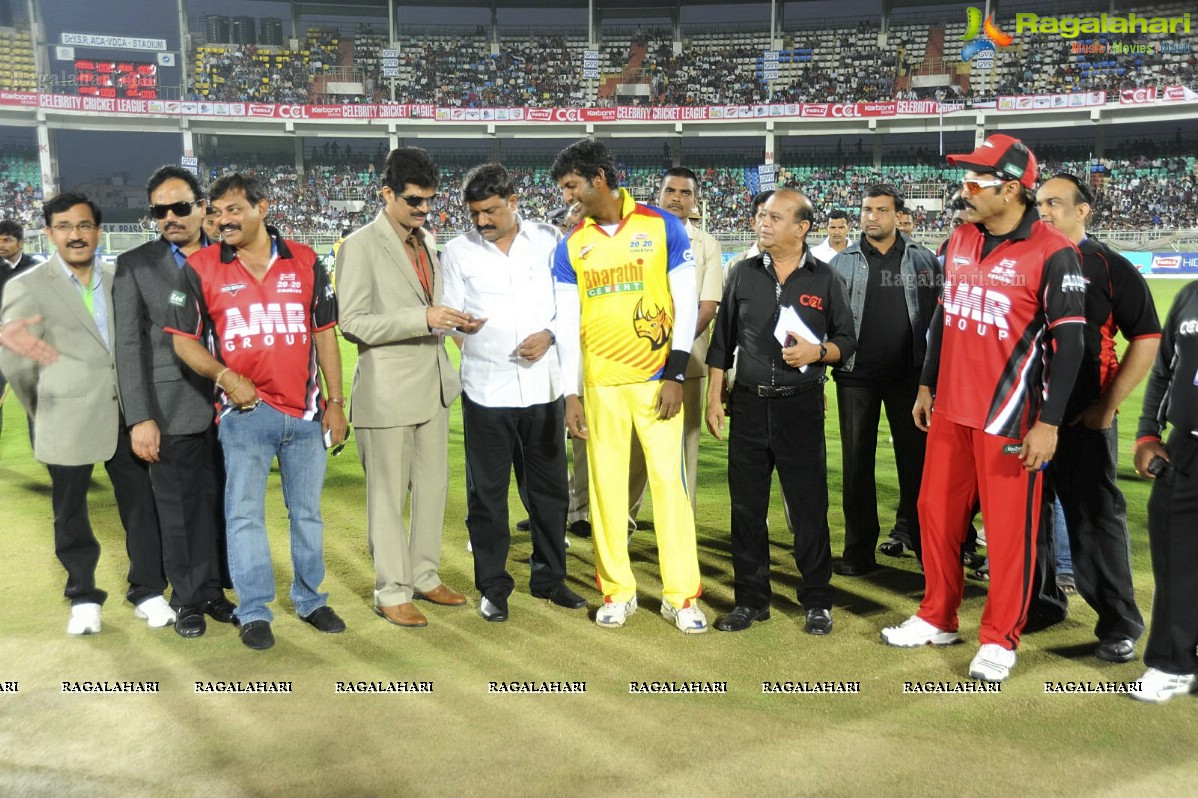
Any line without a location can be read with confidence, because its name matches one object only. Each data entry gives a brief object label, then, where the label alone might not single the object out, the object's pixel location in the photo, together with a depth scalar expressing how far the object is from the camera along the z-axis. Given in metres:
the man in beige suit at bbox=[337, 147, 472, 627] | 4.55
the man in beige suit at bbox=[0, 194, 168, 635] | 4.51
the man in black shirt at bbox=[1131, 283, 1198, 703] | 3.72
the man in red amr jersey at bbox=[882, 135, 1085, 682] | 3.84
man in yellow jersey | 4.52
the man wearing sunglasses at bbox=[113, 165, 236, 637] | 4.48
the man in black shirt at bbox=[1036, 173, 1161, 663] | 4.23
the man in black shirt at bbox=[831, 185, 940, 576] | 5.42
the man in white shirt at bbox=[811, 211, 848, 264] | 7.57
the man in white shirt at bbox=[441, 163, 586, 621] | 4.72
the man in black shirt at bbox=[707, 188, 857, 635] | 4.54
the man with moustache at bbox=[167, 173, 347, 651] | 4.33
